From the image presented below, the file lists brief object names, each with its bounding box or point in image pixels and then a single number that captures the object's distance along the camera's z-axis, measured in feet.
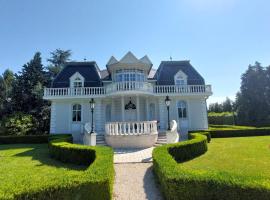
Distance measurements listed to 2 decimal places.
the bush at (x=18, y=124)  77.66
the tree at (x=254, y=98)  127.54
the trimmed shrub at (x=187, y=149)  35.32
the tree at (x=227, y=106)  176.88
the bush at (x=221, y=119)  128.98
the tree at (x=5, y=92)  100.83
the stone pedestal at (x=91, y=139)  49.76
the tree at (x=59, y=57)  142.44
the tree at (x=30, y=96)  101.09
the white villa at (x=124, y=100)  68.74
